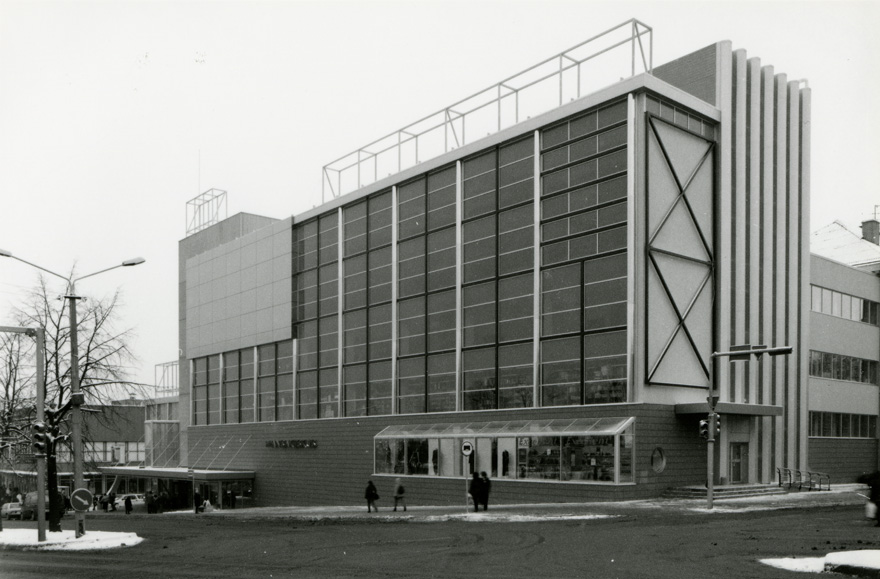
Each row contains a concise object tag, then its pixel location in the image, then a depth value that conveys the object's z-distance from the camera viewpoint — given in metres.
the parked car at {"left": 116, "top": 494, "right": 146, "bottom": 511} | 64.44
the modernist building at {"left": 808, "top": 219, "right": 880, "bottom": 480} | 46.25
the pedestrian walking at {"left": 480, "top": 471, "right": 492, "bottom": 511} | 31.73
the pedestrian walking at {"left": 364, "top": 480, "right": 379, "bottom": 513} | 36.47
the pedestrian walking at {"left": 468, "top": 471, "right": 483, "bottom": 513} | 31.56
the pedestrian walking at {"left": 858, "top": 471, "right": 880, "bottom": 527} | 22.64
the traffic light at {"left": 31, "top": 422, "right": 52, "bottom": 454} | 25.69
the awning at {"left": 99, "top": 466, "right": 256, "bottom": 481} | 57.72
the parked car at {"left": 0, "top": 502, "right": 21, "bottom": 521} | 57.37
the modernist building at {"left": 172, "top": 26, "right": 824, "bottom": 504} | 36.66
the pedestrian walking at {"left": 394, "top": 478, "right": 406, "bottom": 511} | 35.50
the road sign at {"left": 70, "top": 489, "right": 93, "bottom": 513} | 25.05
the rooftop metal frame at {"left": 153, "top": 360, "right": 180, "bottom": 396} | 80.46
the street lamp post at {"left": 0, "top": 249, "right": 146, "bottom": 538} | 26.06
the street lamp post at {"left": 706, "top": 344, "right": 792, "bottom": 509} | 28.89
